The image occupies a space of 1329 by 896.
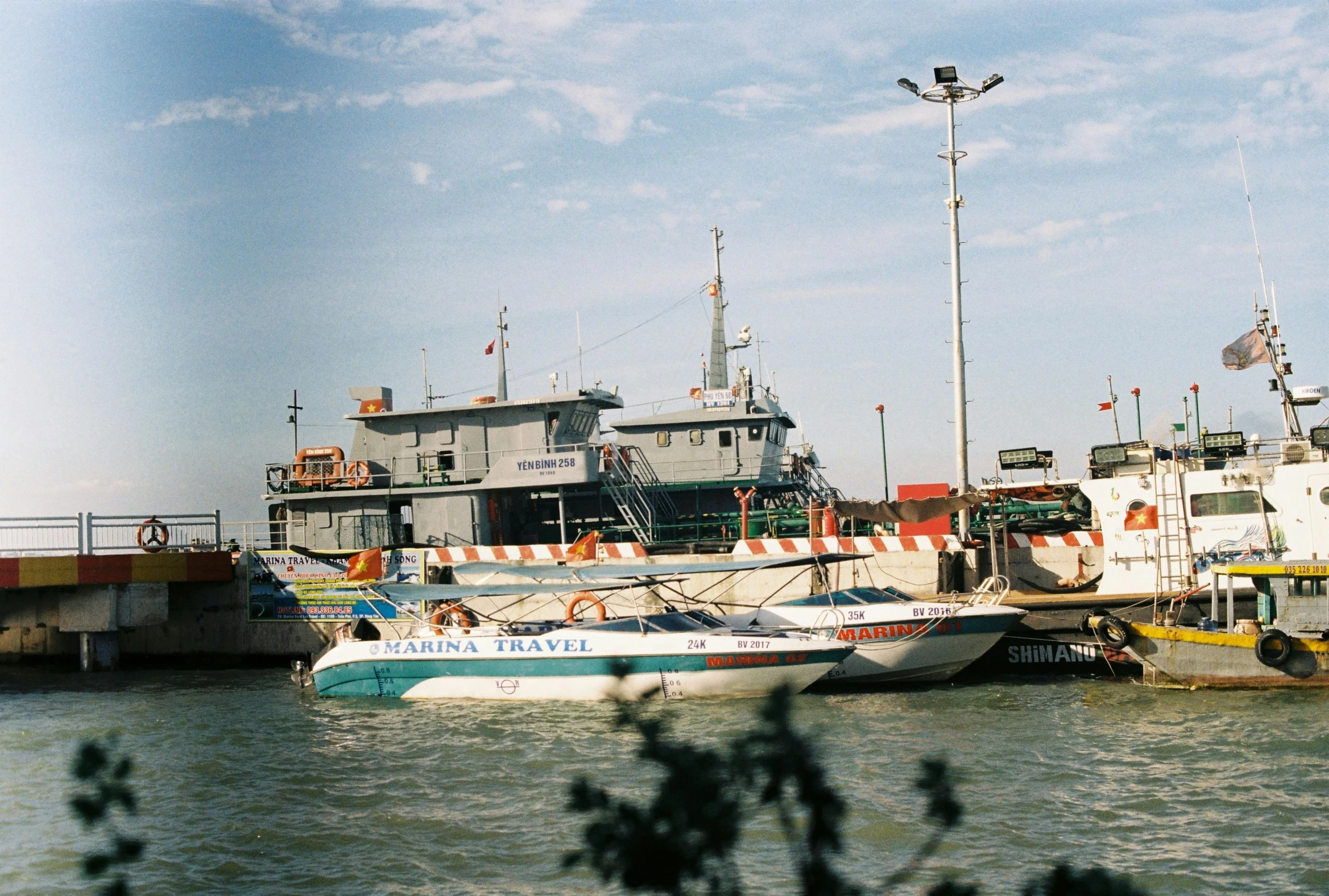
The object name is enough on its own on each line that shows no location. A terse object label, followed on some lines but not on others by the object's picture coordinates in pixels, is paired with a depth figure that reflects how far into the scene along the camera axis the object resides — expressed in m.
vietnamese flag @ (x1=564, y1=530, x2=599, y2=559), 25.06
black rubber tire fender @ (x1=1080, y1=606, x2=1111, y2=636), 20.70
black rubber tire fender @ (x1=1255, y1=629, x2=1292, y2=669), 18.42
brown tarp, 24.22
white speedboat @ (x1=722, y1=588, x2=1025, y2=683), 20.86
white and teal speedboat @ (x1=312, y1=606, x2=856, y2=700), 19.66
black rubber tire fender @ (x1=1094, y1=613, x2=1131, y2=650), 19.48
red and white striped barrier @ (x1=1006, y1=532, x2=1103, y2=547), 24.42
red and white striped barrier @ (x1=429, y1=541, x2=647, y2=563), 25.84
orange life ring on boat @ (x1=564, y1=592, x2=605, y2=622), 22.19
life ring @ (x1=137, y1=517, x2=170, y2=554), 28.11
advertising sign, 27.27
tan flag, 22.98
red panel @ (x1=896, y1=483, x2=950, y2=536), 25.12
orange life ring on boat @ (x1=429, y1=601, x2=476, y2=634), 22.67
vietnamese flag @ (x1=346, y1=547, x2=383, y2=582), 24.81
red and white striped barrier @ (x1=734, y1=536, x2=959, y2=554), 24.42
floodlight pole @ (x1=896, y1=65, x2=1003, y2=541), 25.89
